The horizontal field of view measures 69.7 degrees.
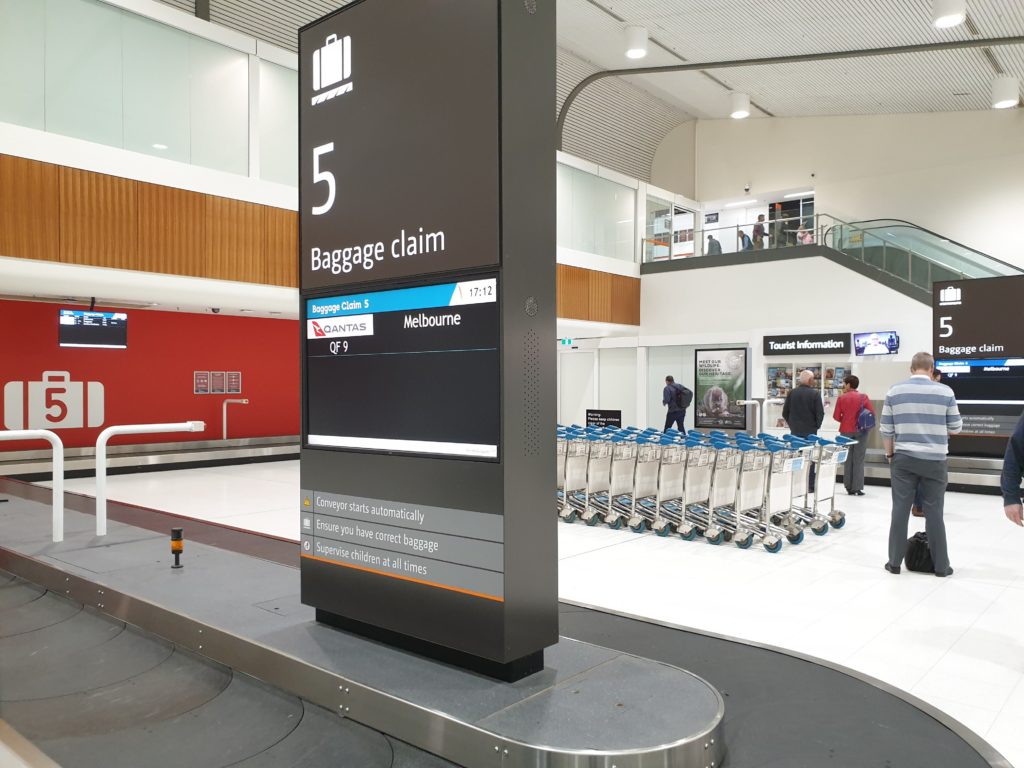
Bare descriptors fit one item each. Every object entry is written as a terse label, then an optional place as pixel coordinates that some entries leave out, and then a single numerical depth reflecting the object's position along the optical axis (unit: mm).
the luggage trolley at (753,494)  6941
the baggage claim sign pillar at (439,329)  2725
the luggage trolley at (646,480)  7798
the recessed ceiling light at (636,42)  13953
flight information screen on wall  12547
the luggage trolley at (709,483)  7152
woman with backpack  10031
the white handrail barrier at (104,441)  5457
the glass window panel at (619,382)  17703
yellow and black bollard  4703
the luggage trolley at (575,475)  8359
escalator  13062
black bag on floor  5898
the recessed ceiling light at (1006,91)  14555
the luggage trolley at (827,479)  7711
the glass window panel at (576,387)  18625
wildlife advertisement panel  15750
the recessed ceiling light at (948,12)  10988
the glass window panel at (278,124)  11039
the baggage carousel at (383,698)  2430
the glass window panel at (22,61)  8359
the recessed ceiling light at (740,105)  17719
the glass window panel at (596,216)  16281
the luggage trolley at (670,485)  7574
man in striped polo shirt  5707
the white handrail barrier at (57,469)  5359
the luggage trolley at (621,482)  7980
